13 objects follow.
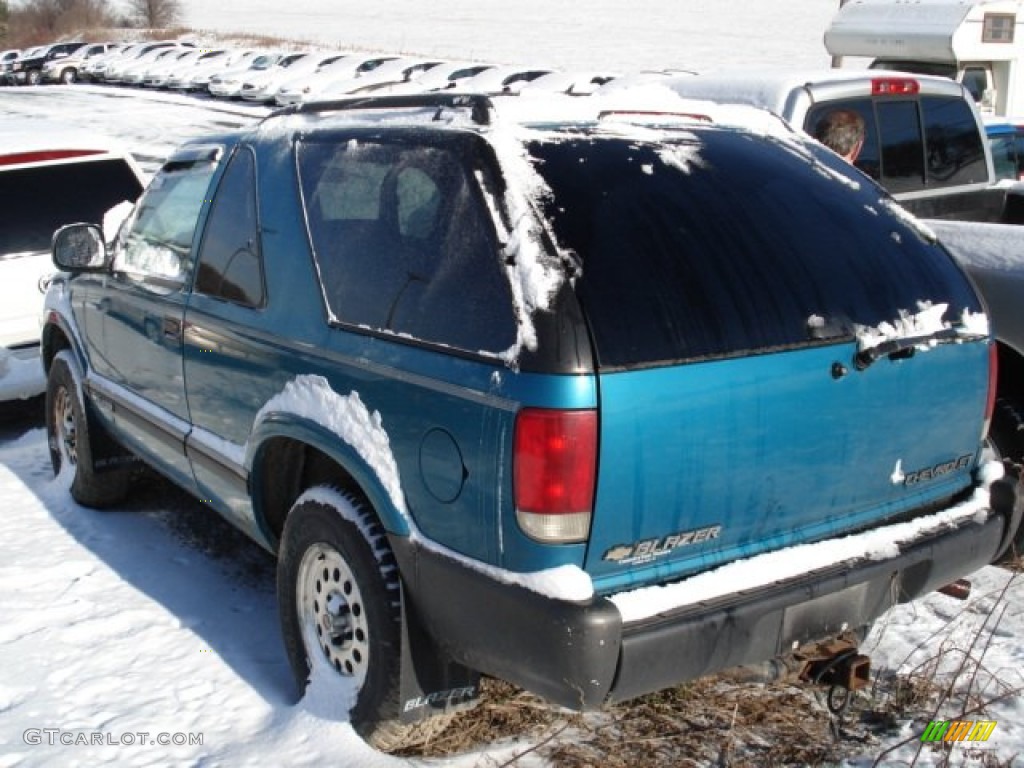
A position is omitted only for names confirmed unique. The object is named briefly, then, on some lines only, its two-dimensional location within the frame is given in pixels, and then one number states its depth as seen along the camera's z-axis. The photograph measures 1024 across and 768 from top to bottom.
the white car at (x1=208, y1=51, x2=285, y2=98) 31.56
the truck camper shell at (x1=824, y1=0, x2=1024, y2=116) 14.50
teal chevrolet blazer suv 2.67
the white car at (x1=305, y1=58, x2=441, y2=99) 27.64
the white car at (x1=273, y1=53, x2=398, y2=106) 28.54
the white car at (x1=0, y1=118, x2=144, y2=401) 6.51
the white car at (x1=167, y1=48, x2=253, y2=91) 33.91
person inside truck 6.13
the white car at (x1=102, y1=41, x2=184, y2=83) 39.25
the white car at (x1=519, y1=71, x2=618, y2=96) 23.47
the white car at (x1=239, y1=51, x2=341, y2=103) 30.14
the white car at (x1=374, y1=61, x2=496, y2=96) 27.72
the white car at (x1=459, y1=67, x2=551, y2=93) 26.58
